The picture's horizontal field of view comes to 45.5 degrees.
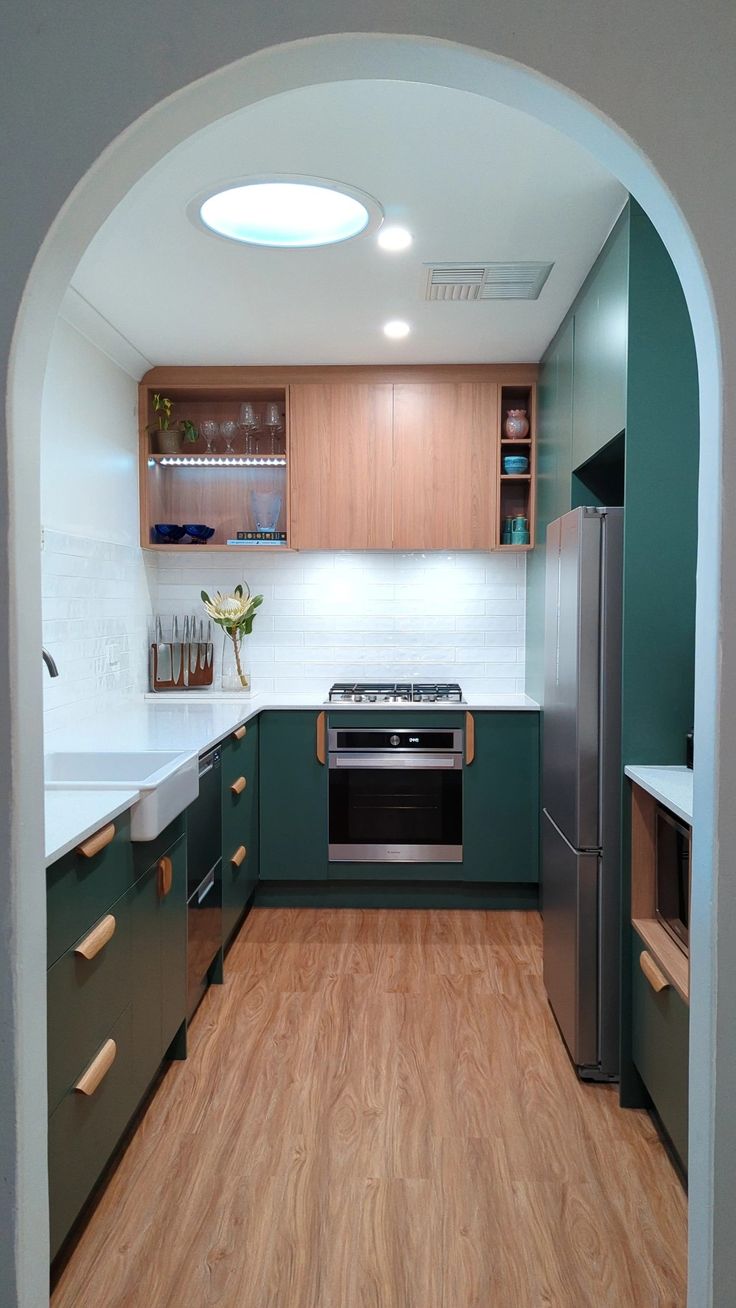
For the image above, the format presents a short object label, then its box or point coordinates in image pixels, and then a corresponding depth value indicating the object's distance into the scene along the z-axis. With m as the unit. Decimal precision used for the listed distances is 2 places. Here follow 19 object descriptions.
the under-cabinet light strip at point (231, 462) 4.29
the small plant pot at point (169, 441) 4.26
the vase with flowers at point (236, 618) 4.32
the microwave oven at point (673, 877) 2.17
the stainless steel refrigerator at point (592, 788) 2.45
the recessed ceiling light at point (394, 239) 2.70
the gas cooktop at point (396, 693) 4.09
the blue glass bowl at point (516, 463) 4.22
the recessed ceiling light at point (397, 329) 3.58
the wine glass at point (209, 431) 4.35
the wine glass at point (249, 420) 4.30
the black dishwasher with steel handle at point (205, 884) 2.73
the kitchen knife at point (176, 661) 4.39
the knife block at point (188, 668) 4.38
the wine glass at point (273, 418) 4.31
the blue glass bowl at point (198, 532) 4.33
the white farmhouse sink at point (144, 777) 2.12
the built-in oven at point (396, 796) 3.98
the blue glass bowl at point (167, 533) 4.32
